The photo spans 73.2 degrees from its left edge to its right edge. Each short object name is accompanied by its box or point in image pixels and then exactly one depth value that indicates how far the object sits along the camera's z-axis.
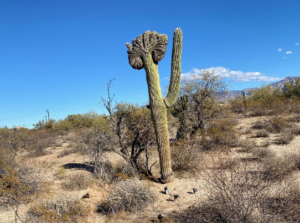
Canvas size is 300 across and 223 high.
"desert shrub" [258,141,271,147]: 9.38
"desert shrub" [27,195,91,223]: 4.49
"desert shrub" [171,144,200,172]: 7.38
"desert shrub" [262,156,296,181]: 5.16
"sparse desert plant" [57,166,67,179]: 7.68
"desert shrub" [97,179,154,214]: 4.78
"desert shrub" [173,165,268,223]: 2.92
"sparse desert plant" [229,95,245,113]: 22.81
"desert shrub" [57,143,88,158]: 11.82
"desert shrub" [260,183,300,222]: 2.93
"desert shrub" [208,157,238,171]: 4.81
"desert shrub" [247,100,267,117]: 18.34
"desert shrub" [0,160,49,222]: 5.48
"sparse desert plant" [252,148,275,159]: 7.59
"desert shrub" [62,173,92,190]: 6.40
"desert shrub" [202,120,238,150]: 9.71
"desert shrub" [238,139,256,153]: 8.83
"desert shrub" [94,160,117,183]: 6.64
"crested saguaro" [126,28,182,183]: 6.37
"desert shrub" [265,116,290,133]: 11.80
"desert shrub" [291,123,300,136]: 10.53
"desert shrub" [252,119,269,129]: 13.09
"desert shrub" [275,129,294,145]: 9.37
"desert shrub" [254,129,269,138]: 11.12
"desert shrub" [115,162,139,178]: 6.59
